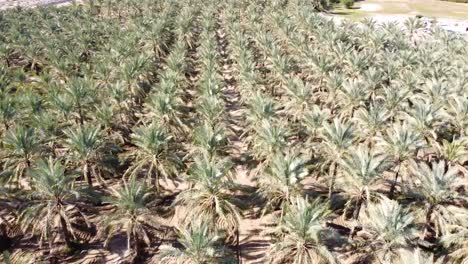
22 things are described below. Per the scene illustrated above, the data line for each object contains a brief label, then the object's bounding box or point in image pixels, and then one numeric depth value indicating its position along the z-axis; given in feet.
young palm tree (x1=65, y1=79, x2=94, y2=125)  147.02
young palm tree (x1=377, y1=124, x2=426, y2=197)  110.73
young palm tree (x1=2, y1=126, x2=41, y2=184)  112.47
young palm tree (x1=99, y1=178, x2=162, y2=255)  95.61
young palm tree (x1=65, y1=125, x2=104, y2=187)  115.14
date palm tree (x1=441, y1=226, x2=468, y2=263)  87.86
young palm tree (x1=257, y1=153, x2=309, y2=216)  101.24
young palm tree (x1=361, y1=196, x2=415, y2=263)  85.20
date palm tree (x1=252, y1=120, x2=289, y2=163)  118.62
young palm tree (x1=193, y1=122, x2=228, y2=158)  117.80
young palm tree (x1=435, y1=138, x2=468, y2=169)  116.47
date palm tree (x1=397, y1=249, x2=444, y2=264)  74.59
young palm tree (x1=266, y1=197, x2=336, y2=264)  86.22
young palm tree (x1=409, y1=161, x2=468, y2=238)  94.89
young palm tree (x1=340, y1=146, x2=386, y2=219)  98.63
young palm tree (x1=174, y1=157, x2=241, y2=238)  100.12
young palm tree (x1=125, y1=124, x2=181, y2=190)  115.38
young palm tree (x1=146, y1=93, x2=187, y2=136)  138.82
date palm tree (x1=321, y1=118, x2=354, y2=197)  113.29
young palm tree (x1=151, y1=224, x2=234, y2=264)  83.46
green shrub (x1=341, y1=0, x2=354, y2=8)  435.94
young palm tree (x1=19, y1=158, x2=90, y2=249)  95.66
